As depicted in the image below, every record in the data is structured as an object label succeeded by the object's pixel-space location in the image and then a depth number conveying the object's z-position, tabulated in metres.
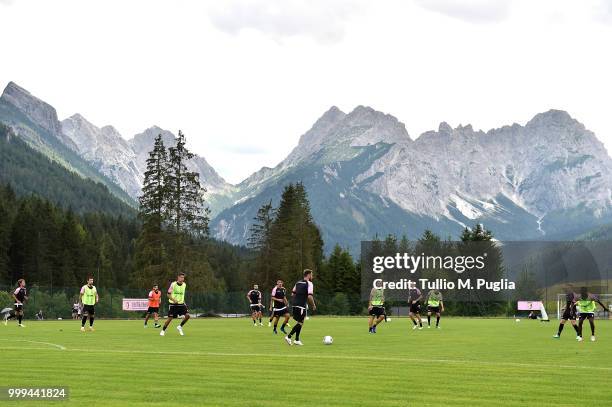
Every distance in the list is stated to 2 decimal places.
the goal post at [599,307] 80.75
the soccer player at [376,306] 38.59
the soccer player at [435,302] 46.09
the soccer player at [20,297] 44.06
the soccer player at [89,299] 38.94
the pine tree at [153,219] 84.88
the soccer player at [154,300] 49.09
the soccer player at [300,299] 28.28
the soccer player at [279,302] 34.06
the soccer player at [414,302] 44.72
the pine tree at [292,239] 109.94
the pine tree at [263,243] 112.75
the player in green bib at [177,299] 34.66
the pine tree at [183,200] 87.06
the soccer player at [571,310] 33.72
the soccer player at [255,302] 51.75
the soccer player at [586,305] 32.47
